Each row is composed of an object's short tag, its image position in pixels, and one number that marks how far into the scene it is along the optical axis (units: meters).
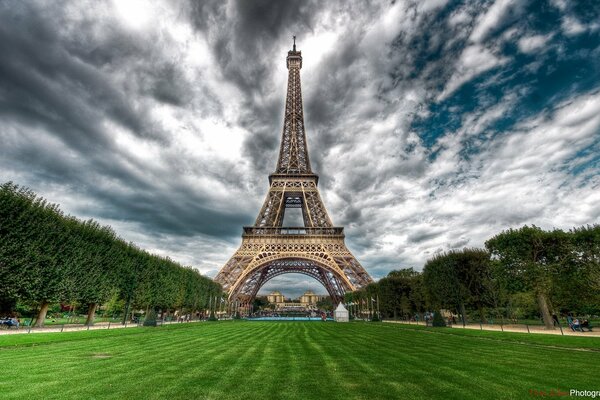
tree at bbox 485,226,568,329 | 26.25
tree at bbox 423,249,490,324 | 33.50
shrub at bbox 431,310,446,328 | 29.05
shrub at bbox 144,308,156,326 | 29.31
